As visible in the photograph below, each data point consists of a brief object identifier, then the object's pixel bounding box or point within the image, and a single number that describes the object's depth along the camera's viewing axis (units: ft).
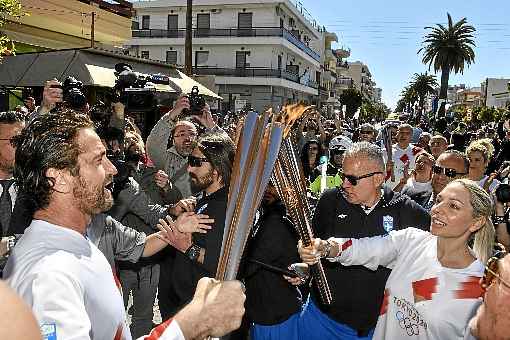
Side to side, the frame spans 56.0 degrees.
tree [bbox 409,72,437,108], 280.92
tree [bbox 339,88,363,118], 191.72
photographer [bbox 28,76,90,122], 13.98
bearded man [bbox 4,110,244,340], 4.92
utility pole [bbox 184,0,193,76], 68.74
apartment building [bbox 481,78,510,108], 295.28
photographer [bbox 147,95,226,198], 16.24
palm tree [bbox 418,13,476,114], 157.89
